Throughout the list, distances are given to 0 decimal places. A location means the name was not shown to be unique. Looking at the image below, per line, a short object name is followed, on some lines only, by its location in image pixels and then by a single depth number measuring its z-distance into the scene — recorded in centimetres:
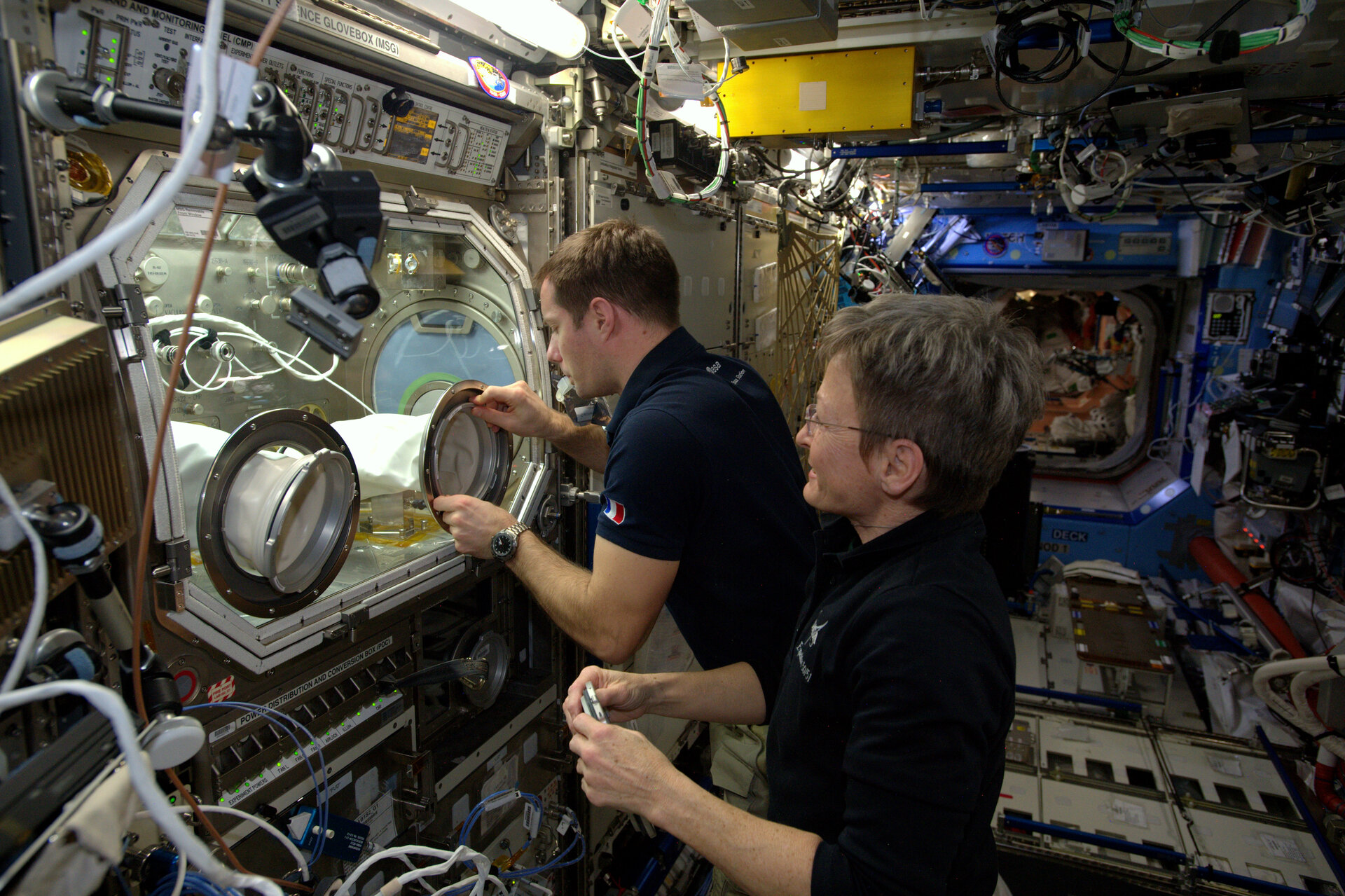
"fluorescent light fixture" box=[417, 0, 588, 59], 219
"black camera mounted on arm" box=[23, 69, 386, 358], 102
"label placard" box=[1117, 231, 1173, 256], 745
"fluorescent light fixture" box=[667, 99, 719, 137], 333
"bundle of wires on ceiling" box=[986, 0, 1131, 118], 262
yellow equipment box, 341
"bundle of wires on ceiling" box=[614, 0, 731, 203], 238
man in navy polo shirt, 195
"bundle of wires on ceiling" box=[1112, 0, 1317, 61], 238
